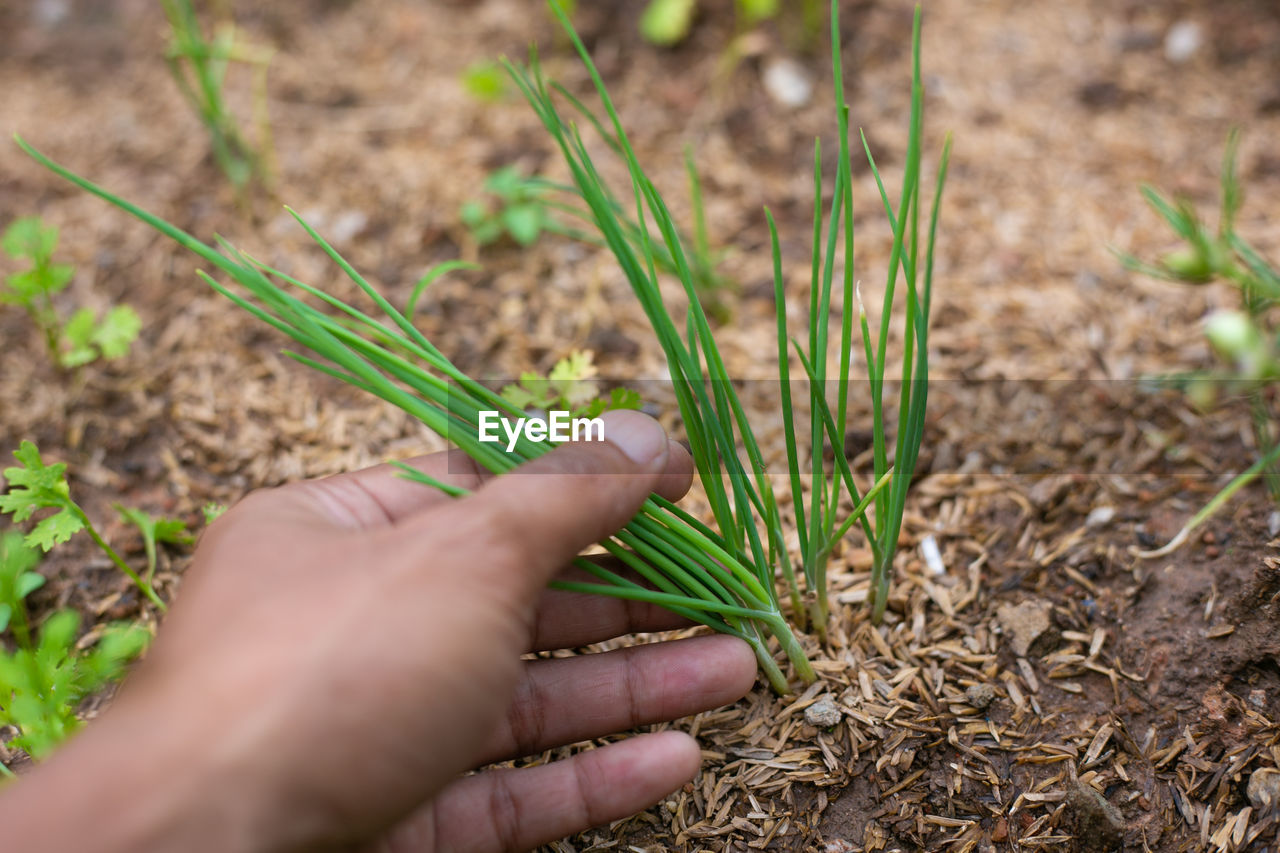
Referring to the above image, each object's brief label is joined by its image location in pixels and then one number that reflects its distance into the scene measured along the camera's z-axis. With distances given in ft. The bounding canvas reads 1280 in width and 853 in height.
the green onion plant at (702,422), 1.18
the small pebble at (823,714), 1.28
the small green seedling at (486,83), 1.72
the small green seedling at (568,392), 1.31
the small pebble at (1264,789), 1.22
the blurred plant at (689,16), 1.78
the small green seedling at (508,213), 1.62
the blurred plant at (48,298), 1.47
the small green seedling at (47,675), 1.17
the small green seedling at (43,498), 1.31
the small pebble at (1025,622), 1.32
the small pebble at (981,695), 1.29
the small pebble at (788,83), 1.83
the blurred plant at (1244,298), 1.15
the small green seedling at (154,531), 1.39
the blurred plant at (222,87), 1.60
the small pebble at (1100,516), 1.38
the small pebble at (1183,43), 1.82
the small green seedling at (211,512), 1.34
